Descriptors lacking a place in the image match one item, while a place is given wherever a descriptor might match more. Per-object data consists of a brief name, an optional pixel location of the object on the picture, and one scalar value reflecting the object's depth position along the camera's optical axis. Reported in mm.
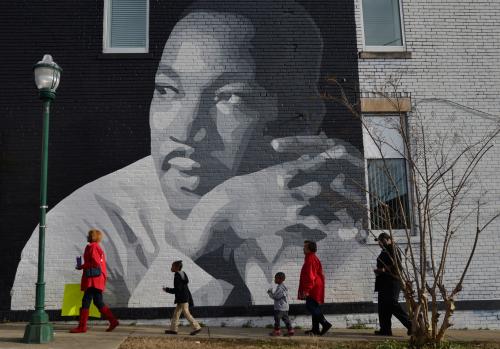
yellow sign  8188
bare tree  8766
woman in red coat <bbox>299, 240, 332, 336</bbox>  7504
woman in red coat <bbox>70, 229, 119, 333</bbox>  7312
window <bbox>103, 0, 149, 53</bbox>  9383
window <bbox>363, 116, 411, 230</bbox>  9008
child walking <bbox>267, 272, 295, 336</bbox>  7500
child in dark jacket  7344
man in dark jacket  7438
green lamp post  6500
